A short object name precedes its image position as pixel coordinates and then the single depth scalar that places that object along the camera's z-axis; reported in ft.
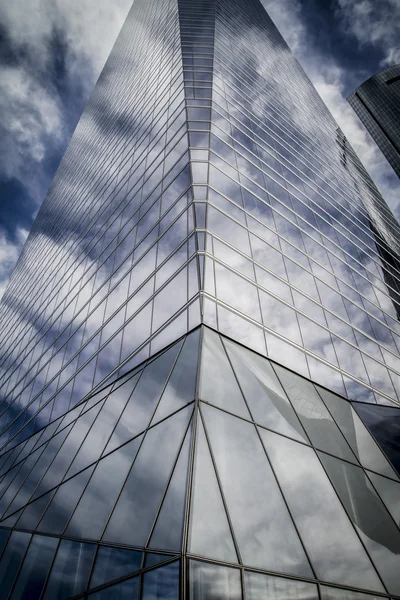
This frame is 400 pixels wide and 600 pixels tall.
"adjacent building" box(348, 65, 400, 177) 393.29
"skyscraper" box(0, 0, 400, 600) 24.86
